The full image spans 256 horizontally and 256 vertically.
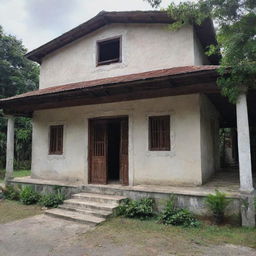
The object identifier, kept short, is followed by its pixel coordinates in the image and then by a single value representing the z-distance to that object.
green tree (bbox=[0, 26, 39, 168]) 16.20
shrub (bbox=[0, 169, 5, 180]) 13.91
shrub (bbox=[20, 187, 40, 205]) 7.86
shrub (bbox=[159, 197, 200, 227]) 5.48
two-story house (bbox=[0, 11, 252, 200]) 6.85
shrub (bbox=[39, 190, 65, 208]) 7.35
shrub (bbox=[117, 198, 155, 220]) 6.02
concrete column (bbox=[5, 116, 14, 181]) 9.22
